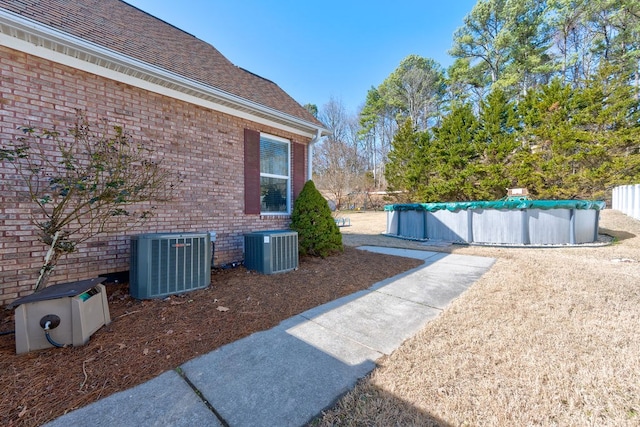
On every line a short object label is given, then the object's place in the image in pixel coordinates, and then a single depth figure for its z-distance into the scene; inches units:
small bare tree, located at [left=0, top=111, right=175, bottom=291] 113.8
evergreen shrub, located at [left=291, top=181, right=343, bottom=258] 222.8
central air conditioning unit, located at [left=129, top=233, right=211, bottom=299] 127.1
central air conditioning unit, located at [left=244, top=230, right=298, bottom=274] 178.2
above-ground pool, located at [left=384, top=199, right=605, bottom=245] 290.0
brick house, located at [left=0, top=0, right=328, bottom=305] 119.0
